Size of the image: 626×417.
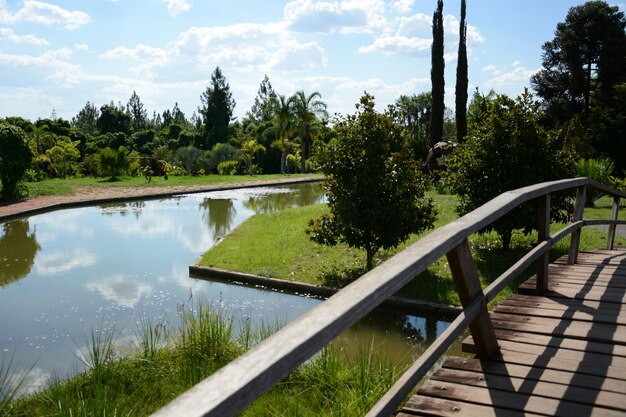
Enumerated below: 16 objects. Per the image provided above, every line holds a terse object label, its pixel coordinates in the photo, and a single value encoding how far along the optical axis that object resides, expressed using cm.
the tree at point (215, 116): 5353
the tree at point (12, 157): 2134
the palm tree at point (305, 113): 4762
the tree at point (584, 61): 2820
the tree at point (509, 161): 1048
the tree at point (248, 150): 4403
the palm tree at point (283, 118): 4691
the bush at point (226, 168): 4346
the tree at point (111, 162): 3288
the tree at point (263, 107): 6267
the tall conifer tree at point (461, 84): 2722
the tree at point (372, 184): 1002
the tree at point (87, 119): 8556
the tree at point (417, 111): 5306
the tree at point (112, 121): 5797
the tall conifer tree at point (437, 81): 2744
